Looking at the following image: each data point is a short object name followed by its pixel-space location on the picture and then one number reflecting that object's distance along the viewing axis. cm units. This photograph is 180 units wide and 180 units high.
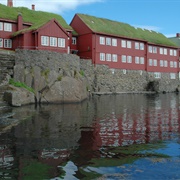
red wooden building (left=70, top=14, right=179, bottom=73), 5053
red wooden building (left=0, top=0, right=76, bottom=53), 3903
